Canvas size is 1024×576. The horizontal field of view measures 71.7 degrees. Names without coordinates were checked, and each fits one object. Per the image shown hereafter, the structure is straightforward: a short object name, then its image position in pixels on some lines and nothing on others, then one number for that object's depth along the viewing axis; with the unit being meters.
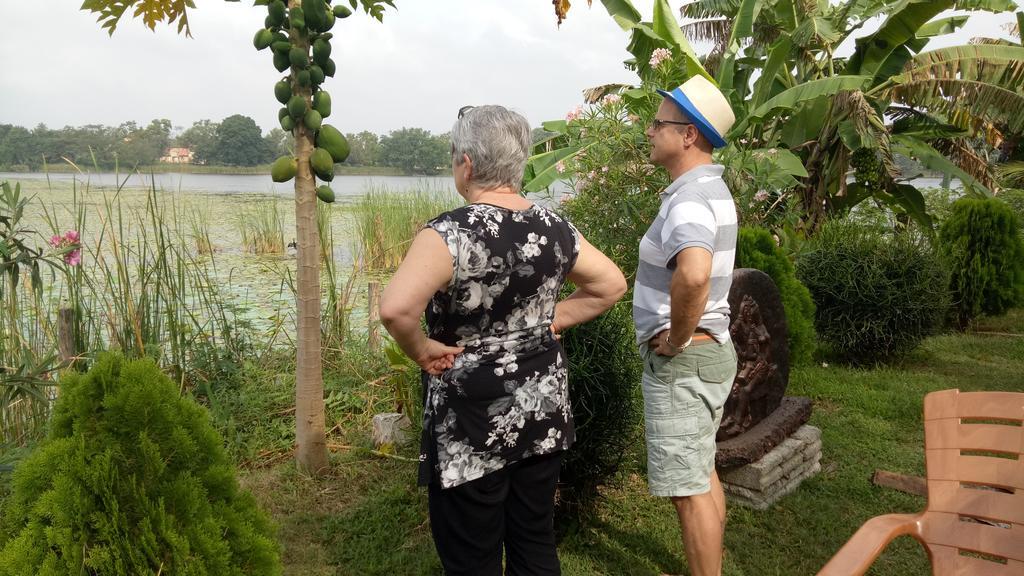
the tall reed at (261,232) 10.15
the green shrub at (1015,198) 12.80
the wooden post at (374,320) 5.55
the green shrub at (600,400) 3.14
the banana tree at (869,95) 10.15
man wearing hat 2.51
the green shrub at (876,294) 6.69
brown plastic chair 2.17
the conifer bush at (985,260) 8.55
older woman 1.90
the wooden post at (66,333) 4.15
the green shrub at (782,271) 5.88
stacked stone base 3.87
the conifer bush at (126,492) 1.49
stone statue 4.04
